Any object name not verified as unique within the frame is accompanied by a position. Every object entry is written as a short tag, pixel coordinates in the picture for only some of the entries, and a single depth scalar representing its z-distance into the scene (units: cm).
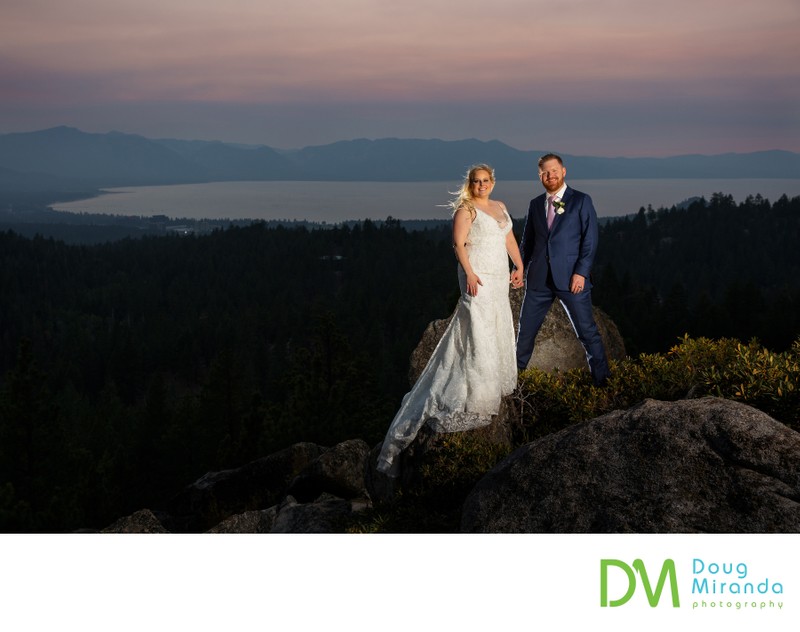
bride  882
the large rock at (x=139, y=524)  1587
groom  912
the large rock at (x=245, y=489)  1881
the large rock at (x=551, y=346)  1162
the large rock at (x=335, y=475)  1548
